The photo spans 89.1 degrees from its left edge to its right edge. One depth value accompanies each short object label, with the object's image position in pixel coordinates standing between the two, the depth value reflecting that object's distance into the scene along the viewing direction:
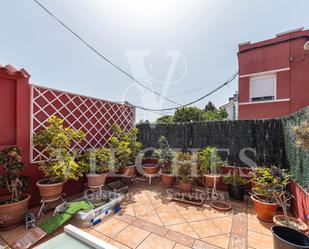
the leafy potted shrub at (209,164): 3.82
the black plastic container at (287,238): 1.71
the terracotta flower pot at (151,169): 4.75
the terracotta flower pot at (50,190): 2.83
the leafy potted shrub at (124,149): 4.24
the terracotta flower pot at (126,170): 4.49
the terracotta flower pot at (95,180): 3.52
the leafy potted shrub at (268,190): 2.71
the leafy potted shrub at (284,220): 2.20
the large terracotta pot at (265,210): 2.72
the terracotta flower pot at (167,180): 4.43
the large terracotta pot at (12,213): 2.46
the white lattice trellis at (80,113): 3.27
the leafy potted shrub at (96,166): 3.54
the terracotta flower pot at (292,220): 2.18
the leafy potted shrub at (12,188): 2.49
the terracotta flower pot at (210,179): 3.71
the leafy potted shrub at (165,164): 4.45
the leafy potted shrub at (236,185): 3.53
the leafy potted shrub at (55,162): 2.86
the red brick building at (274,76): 6.20
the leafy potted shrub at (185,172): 3.96
